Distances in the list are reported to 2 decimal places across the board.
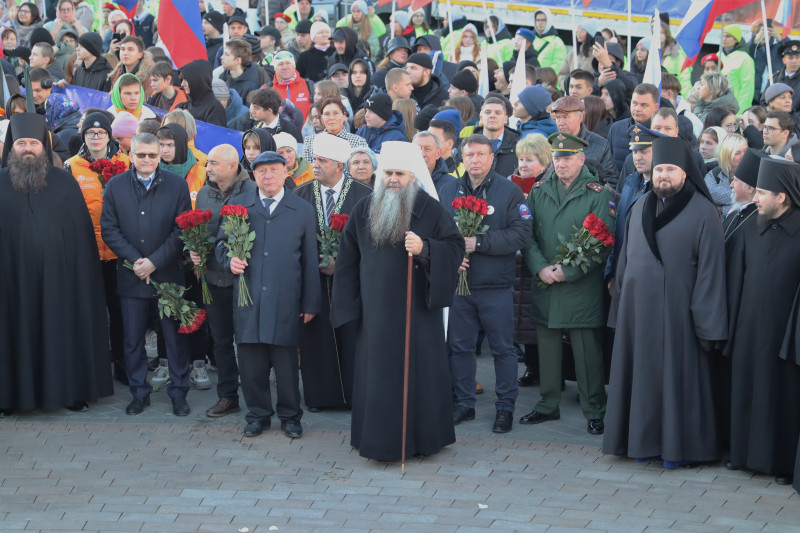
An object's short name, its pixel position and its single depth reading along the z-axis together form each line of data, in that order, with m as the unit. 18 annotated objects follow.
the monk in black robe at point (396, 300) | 13.44
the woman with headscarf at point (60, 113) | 21.83
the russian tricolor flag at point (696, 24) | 24.82
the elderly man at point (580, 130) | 17.20
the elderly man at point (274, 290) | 14.44
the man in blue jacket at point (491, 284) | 14.91
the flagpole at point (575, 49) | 26.64
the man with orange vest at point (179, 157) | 17.34
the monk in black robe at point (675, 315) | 13.20
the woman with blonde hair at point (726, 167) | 17.18
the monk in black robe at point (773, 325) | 12.89
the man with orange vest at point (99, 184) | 16.70
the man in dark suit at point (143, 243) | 15.50
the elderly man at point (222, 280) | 15.29
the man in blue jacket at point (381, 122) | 19.36
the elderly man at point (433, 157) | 16.04
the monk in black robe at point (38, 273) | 15.45
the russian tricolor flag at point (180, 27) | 24.34
